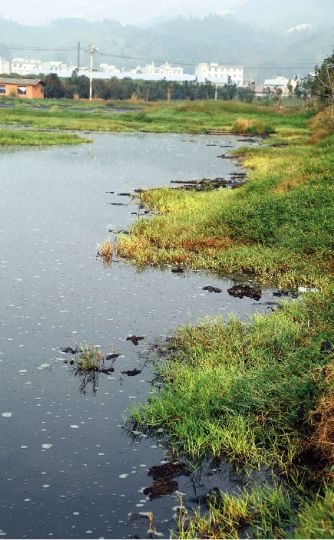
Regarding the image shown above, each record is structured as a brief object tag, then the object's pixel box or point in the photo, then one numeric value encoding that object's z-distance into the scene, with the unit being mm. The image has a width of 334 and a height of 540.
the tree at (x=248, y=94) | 164125
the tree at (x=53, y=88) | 148125
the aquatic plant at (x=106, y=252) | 20531
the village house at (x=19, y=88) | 138375
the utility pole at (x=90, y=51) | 139862
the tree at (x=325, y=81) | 79438
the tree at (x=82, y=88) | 152625
